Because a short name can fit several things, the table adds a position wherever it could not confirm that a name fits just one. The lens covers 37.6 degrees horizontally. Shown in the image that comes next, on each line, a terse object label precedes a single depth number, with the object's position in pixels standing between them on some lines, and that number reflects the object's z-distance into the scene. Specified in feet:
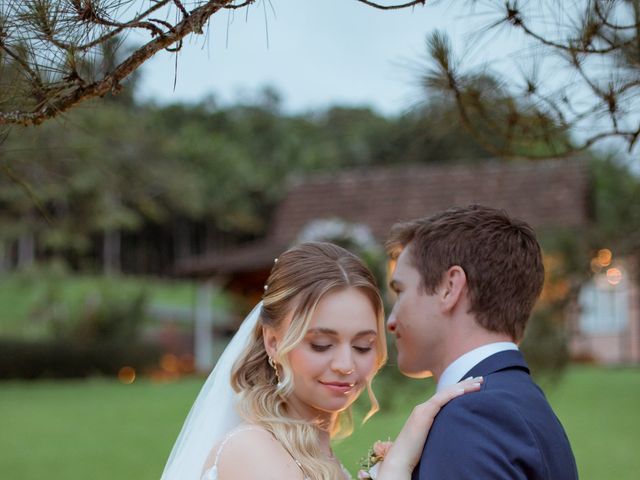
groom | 7.00
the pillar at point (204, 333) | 79.41
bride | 8.49
